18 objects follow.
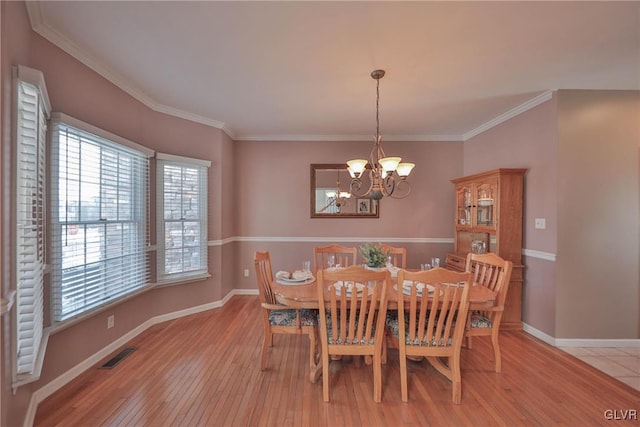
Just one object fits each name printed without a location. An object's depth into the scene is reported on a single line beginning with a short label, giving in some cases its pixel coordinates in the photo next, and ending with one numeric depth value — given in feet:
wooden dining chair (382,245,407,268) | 11.06
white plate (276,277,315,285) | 8.47
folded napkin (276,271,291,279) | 8.80
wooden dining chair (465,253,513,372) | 7.59
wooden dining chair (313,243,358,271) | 11.13
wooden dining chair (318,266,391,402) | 6.28
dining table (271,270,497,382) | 6.94
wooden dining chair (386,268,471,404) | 6.19
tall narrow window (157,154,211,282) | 11.51
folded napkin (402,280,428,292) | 7.56
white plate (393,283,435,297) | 7.25
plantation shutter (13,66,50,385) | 5.35
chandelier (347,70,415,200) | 7.87
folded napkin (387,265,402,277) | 8.94
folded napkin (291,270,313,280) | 8.66
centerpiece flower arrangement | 9.05
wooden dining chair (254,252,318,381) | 7.83
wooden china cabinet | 10.93
